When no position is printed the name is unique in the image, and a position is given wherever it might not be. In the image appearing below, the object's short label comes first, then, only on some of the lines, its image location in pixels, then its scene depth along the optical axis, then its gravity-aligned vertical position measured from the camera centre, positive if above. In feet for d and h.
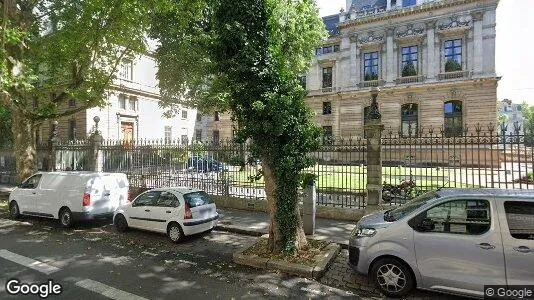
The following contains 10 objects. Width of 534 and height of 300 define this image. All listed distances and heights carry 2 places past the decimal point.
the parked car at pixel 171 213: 27.32 -5.52
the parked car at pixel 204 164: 42.09 -1.69
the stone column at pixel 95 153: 52.95 -0.09
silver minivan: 15.15 -4.82
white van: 31.94 -4.56
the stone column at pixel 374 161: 31.22 -0.99
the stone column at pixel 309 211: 28.66 -5.44
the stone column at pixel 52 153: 59.06 -0.05
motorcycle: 34.09 -4.58
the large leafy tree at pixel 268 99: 20.94 +3.61
